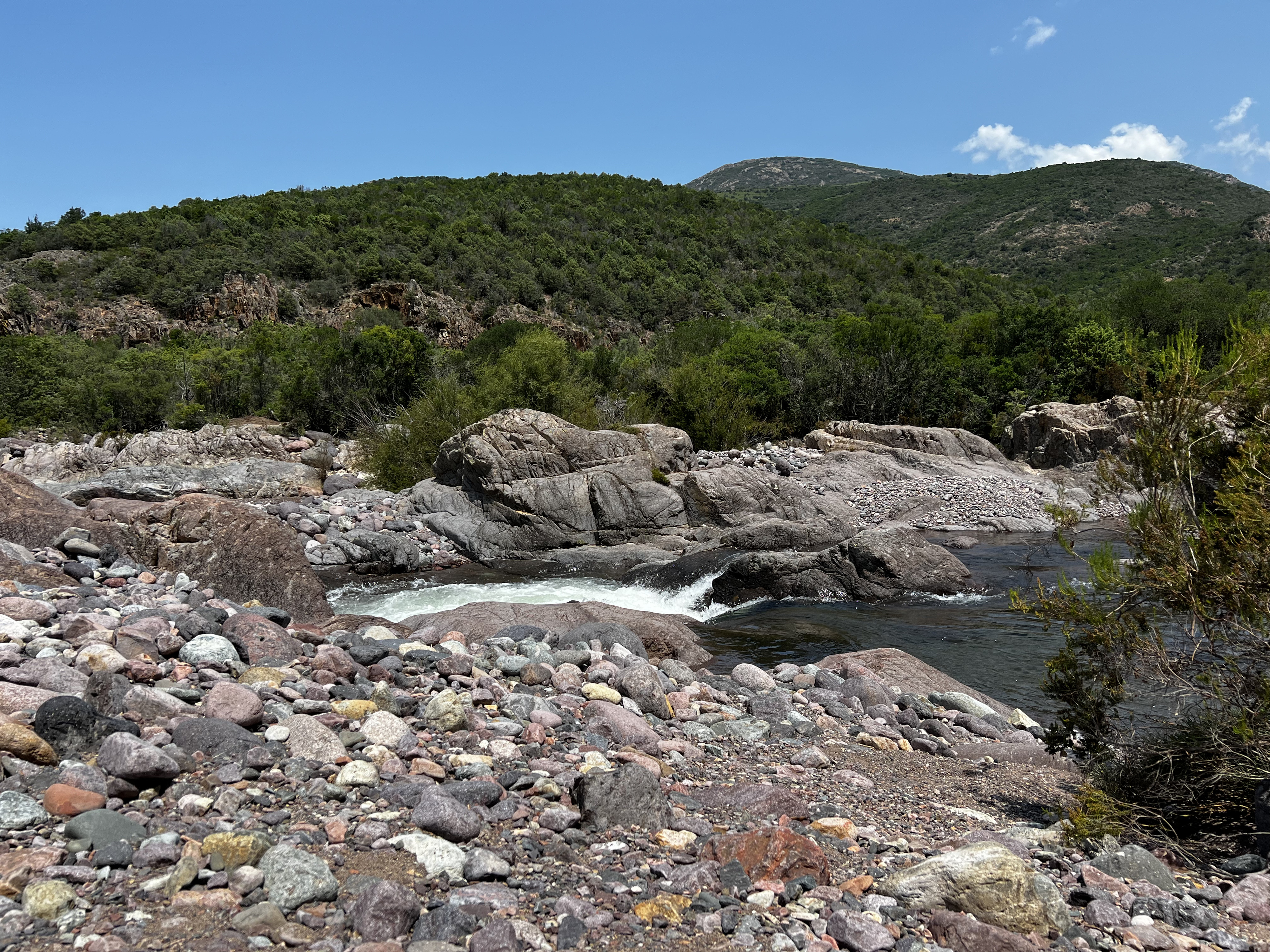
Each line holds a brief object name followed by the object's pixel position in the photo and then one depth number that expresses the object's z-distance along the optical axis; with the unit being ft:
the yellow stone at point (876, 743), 20.08
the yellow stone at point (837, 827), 13.19
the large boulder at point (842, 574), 46.34
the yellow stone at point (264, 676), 17.07
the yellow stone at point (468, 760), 14.44
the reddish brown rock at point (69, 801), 10.69
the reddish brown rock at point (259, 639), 19.20
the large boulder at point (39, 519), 32.19
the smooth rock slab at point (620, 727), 17.02
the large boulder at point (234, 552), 32.71
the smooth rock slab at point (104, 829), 10.13
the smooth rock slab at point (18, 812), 10.16
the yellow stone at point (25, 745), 11.65
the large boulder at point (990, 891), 10.44
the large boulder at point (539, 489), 61.11
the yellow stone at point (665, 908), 10.18
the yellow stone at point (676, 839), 12.23
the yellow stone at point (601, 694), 19.62
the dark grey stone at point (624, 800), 12.69
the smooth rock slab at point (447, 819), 11.57
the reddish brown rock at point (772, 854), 11.29
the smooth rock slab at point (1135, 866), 12.16
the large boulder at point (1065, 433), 95.81
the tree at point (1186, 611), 13.89
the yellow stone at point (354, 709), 15.99
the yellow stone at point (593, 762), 14.96
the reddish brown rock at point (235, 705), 14.47
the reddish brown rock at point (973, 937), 9.77
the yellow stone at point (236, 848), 10.11
